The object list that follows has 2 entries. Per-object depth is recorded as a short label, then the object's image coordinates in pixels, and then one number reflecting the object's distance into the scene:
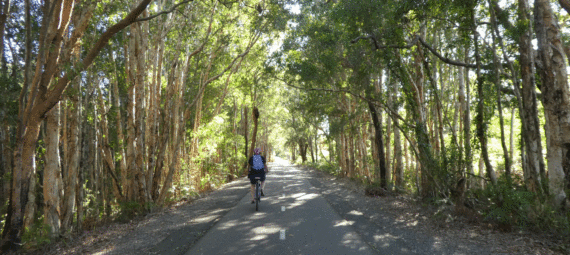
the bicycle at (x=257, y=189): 9.96
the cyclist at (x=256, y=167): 10.72
